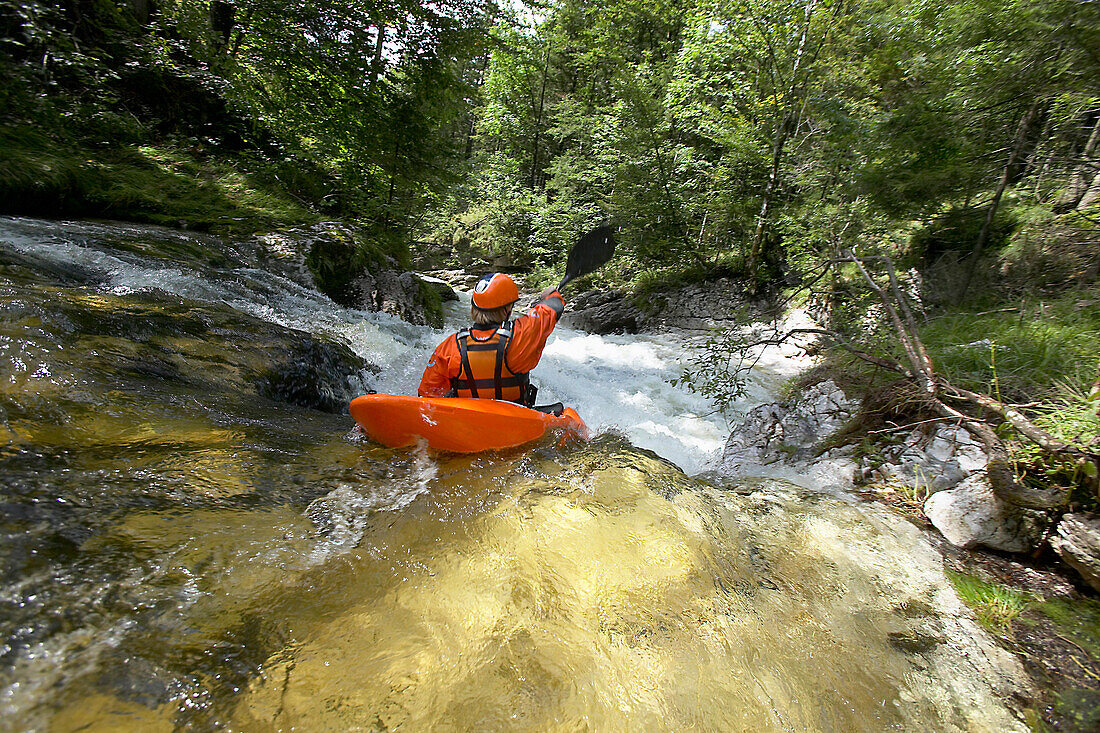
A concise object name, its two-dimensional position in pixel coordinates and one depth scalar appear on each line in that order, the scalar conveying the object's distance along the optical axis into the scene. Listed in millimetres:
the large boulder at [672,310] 9383
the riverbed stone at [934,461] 2350
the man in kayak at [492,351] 2654
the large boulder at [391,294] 5492
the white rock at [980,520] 1833
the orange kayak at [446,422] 2246
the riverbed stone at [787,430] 3330
